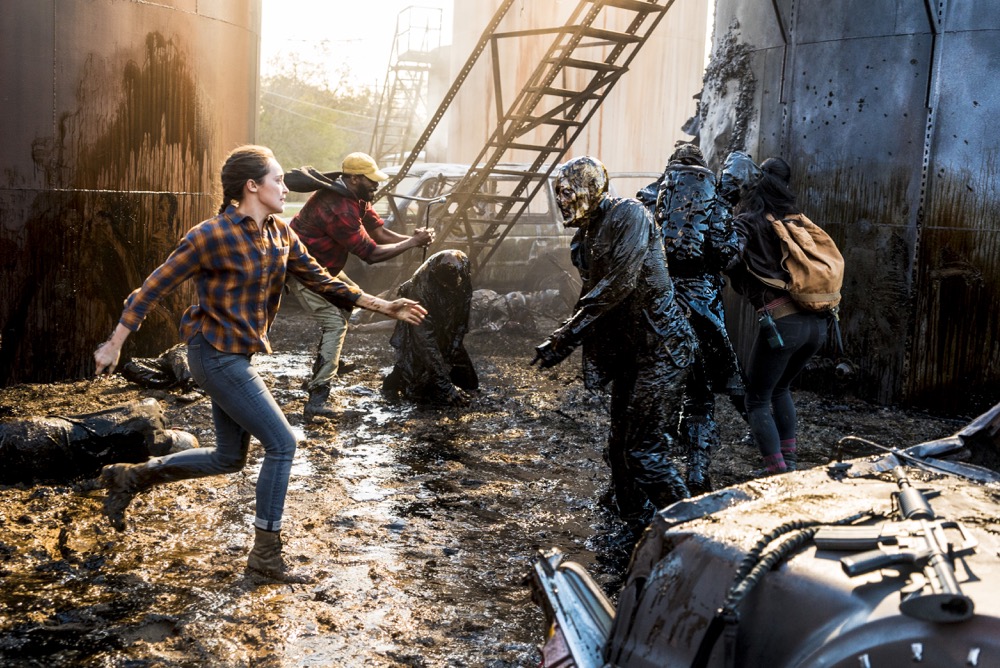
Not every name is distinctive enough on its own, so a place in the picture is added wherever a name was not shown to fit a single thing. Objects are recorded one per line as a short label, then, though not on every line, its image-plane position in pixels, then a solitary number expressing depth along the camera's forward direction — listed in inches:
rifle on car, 64.3
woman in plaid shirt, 152.8
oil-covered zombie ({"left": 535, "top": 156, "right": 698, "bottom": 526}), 174.9
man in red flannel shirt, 287.4
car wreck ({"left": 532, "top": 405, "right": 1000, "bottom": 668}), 66.1
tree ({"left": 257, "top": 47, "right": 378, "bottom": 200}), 1478.8
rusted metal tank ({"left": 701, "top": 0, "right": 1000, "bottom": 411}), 315.6
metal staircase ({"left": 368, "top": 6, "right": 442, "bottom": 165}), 1088.2
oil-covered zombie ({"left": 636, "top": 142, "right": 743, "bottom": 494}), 212.7
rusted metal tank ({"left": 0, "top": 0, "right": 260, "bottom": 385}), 291.7
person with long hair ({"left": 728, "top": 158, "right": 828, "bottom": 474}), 205.2
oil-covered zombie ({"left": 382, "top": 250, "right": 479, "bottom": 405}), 311.0
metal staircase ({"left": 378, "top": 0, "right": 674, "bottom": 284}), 442.3
